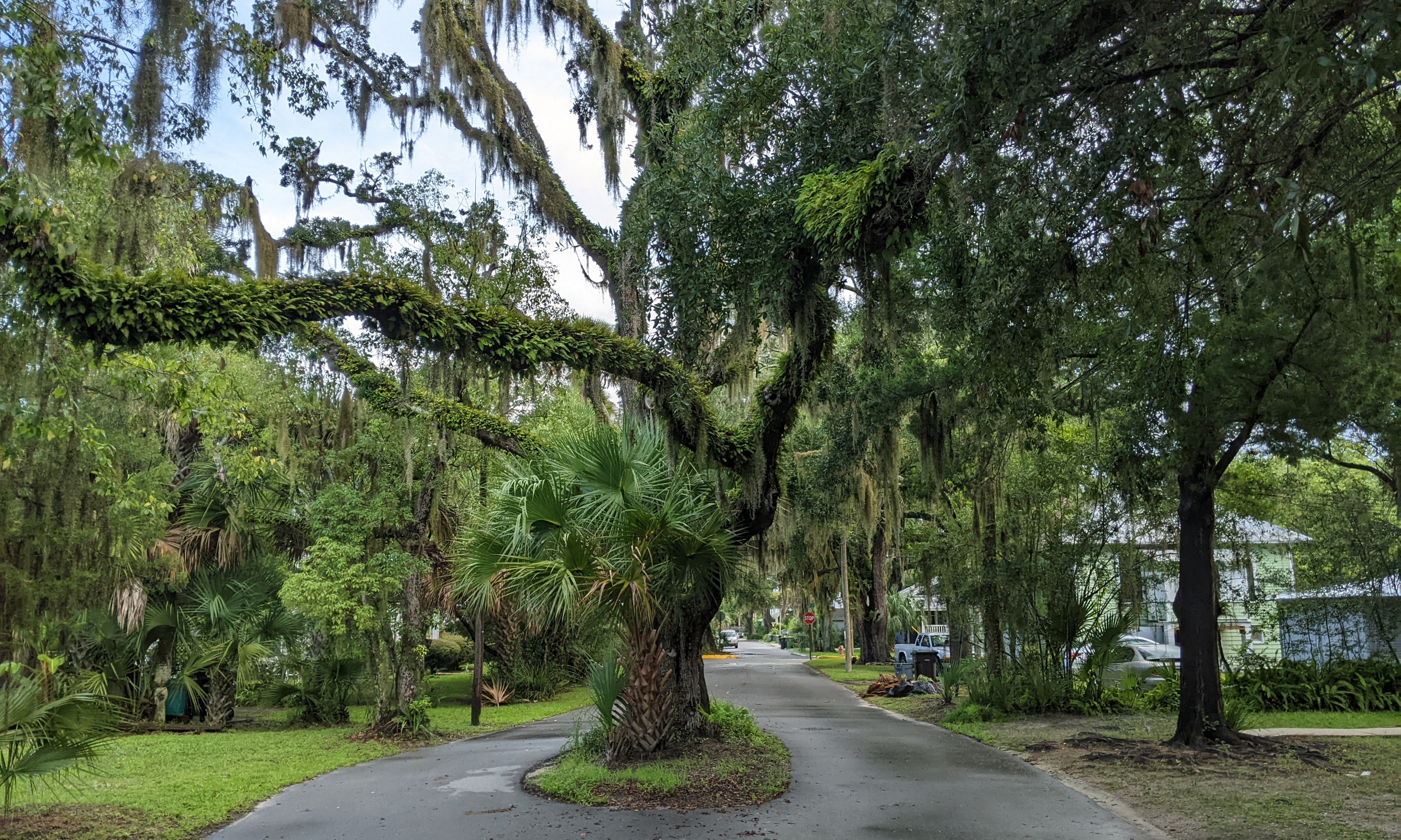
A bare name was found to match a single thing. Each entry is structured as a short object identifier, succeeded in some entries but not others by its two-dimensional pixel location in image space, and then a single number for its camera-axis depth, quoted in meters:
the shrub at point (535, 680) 22.59
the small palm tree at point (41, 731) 6.64
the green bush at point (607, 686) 10.33
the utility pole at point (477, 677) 17.02
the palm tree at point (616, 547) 10.05
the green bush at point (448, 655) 27.80
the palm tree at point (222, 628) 16.06
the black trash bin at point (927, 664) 23.19
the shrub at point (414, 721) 14.38
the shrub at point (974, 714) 15.26
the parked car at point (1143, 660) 15.87
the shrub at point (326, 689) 16.89
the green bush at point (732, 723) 11.74
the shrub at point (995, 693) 15.51
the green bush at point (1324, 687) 15.49
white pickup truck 26.61
